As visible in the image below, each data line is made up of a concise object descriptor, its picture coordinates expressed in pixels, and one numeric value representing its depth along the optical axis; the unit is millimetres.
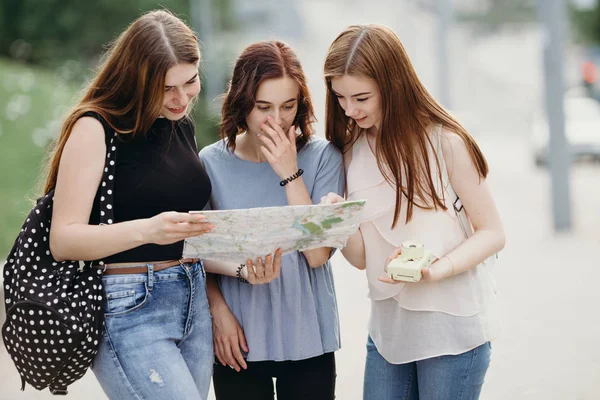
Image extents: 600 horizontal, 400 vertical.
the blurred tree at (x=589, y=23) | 40156
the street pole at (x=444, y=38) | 21250
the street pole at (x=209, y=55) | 29906
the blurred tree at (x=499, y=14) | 84000
